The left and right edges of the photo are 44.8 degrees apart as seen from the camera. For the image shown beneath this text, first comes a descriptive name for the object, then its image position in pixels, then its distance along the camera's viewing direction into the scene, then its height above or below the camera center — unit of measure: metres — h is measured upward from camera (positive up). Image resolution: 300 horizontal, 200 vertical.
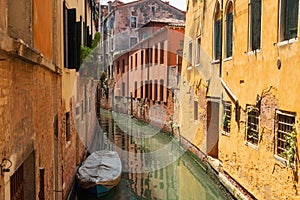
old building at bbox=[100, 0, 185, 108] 31.22 +6.19
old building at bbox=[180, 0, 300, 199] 6.38 -0.09
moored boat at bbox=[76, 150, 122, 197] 9.08 -2.25
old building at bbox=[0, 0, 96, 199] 3.10 -0.12
